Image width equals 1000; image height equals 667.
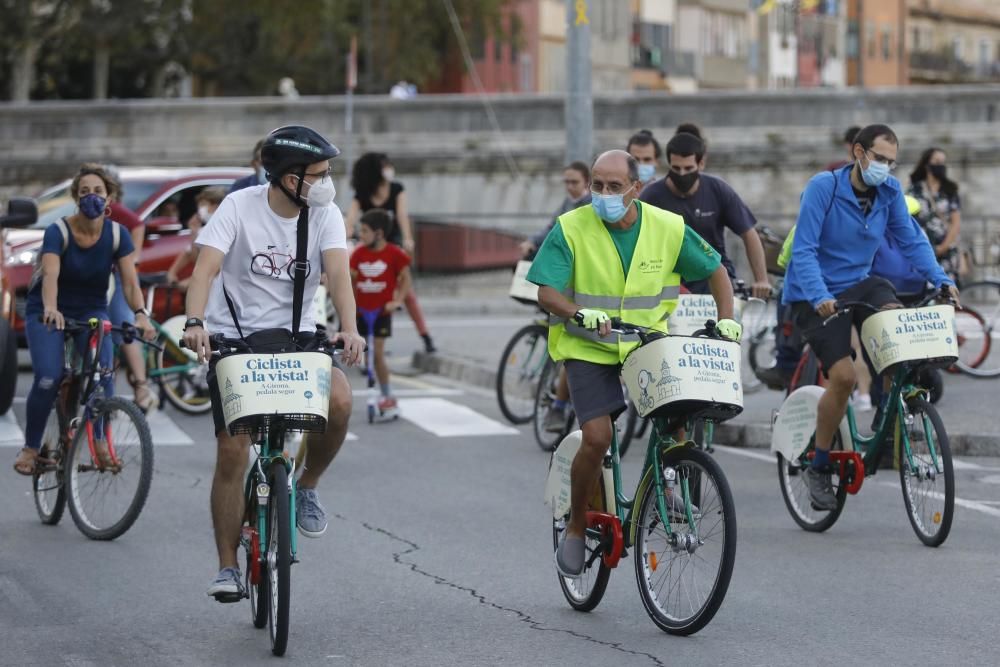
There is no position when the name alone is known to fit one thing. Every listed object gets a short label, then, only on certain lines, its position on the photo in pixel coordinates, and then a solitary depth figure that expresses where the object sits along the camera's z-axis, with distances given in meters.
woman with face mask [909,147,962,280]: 32.62
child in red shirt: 27.66
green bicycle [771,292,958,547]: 17.66
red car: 34.91
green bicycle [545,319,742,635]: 13.73
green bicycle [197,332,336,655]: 13.57
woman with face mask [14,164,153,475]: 19.45
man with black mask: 21.06
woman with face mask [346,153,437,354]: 31.42
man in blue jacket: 18.27
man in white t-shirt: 14.06
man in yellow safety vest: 14.45
